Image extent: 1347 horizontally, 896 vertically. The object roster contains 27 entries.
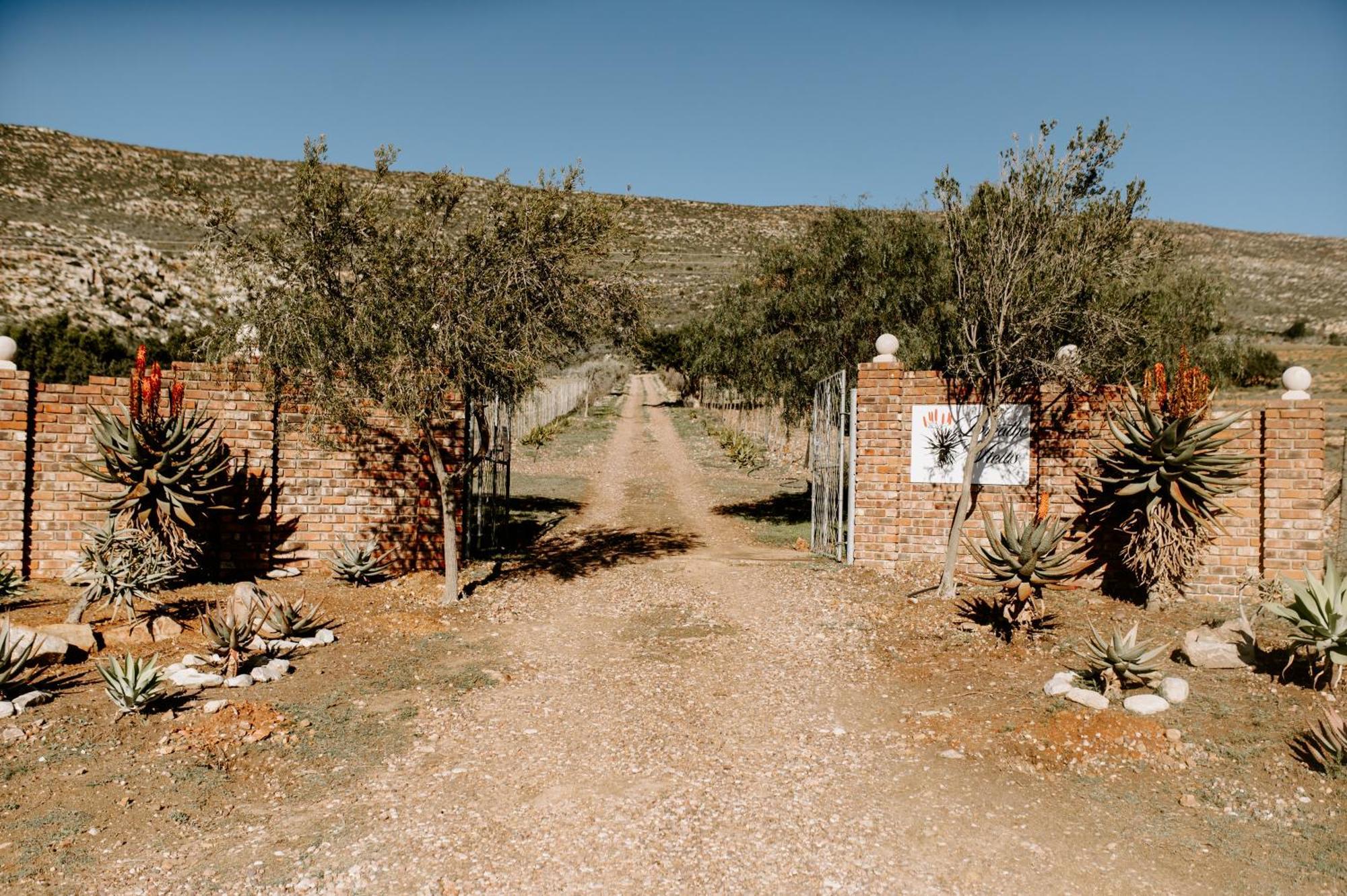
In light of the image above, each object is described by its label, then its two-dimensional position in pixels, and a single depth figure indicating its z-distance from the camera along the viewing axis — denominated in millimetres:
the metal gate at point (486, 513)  12188
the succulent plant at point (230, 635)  7348
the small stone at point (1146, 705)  6488
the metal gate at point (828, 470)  12109
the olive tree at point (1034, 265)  9398
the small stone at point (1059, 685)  7016
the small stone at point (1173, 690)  6645
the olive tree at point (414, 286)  8844
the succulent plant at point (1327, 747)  5453
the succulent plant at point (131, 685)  6289
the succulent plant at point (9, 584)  9156
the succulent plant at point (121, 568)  8523
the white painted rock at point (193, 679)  6996
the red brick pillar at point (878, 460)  11172
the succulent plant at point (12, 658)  6500
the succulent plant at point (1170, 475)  8906
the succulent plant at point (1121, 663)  6898
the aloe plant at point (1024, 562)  8359
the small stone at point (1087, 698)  6645
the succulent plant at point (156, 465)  9133
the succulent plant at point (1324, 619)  6645
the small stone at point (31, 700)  6371
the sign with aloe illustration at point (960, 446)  10820
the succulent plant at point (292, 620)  8305
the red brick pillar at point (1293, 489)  9594
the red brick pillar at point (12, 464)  10000
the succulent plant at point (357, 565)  10492
